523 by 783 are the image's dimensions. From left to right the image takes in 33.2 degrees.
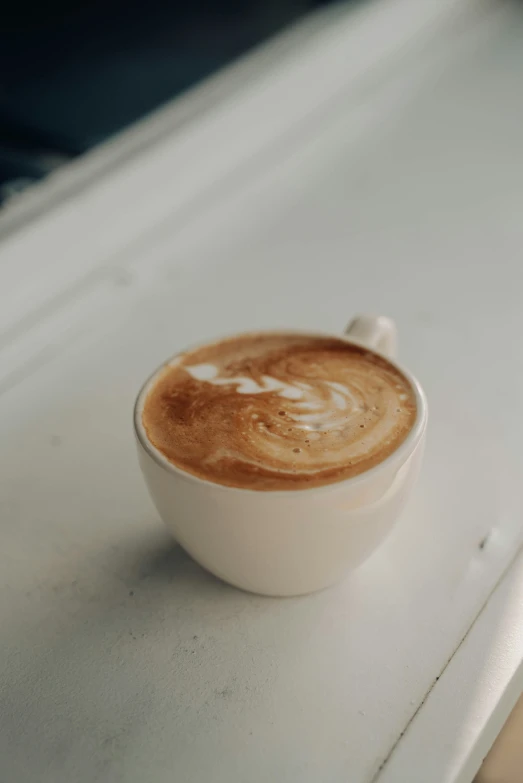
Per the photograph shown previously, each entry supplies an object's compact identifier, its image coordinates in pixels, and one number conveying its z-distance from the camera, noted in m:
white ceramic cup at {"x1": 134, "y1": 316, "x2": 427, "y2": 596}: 0.45
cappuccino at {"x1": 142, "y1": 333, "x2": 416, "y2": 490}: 0.47
